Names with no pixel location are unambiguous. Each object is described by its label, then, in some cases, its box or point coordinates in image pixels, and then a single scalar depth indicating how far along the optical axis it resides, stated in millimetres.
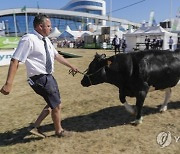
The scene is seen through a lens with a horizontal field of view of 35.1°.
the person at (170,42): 27278
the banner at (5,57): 17766
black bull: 5645
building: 117688
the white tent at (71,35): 56719
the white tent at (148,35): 26989
